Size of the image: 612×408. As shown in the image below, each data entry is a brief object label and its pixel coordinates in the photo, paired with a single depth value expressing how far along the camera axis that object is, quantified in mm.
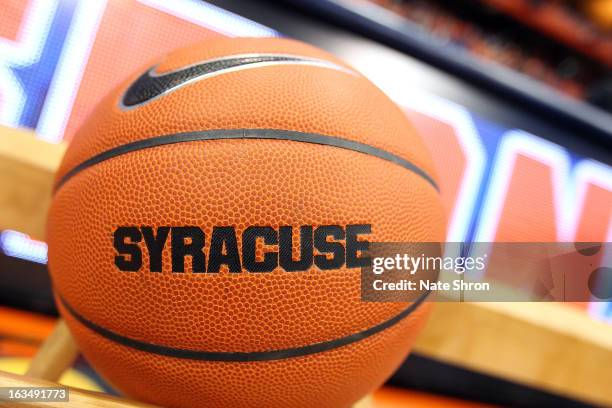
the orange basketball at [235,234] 450
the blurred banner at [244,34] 1050
